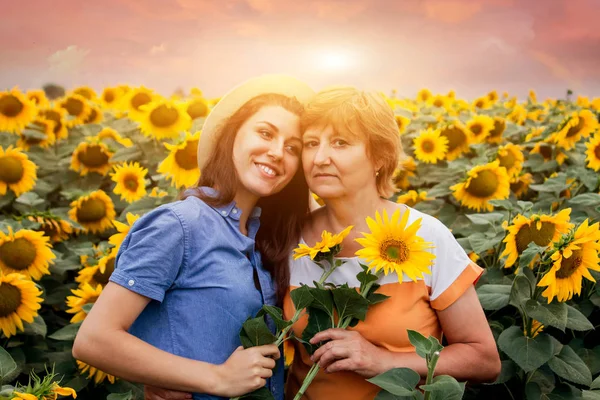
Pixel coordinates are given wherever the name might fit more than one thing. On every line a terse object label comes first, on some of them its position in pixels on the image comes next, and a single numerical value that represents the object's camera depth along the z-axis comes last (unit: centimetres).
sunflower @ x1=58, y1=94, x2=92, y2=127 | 464
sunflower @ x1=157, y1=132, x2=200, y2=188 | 315
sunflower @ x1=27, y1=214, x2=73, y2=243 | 306
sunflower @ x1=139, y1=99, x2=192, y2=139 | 390
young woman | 187
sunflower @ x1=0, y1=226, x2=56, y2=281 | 273
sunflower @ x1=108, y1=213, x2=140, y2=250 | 271
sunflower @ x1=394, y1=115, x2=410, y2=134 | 418
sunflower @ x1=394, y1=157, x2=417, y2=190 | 380
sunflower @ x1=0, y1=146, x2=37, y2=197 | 348
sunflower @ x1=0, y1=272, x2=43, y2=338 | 253
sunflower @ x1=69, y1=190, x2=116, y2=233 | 334
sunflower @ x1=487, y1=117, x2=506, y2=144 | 419
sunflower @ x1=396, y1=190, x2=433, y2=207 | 336
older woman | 202
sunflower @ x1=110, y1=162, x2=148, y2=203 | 348
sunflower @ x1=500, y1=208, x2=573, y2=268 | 218
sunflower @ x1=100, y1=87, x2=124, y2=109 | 521
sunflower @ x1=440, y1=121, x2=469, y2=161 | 393
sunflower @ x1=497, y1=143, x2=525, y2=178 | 342
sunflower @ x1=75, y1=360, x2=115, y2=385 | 262
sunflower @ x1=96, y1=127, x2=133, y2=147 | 404
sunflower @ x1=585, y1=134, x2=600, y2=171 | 346
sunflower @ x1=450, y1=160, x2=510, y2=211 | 317
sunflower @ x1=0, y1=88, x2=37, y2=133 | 425
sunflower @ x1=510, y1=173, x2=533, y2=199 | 354
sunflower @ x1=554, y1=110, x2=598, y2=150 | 368
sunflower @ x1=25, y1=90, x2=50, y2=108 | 480
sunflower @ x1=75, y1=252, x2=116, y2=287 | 272
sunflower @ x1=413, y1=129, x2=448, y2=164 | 381
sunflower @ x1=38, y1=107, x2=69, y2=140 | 433
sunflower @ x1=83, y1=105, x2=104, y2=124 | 473
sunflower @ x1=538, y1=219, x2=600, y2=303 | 198
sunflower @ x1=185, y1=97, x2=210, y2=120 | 433
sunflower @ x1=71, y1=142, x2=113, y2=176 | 379
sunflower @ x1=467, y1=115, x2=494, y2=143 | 412
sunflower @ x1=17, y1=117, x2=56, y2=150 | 415
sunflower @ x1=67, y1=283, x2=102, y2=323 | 266
